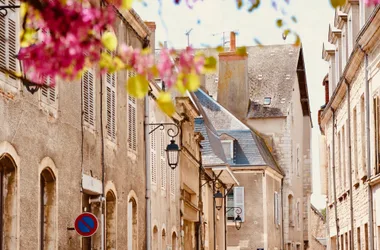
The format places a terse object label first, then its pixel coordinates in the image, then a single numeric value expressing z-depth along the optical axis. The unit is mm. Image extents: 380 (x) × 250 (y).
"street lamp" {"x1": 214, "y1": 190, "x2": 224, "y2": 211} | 33625
